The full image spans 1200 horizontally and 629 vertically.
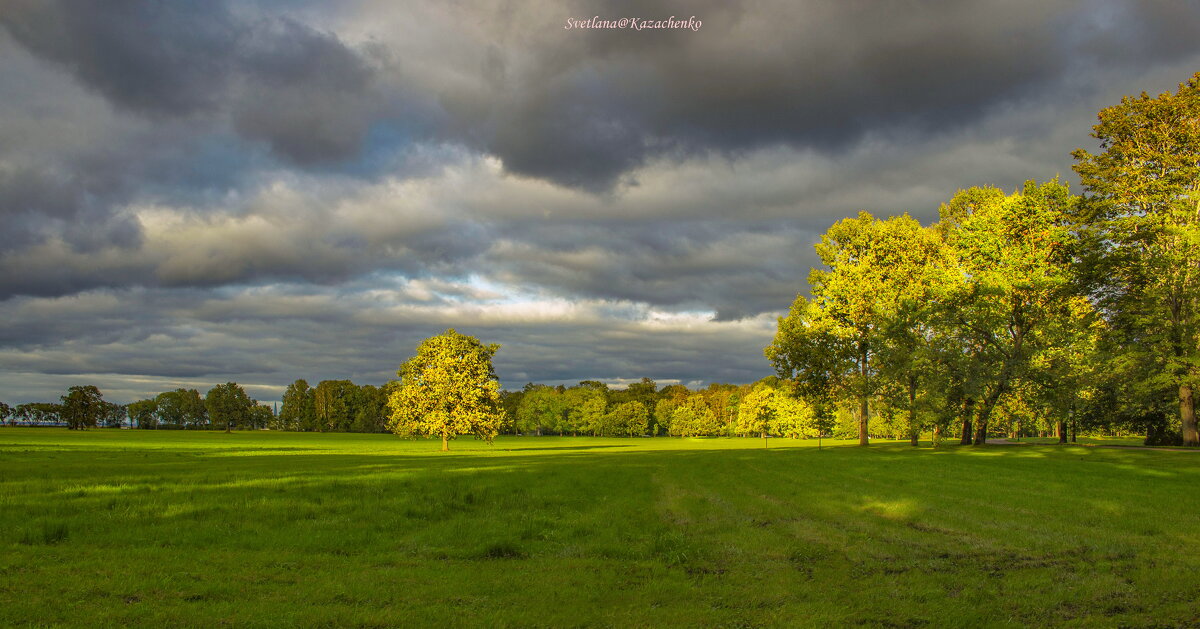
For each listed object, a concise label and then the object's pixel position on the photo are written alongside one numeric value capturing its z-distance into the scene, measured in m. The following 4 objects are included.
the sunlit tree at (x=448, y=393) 68.75
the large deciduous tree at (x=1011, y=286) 45.75
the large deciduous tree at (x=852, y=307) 54.34
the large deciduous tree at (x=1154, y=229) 42.72
